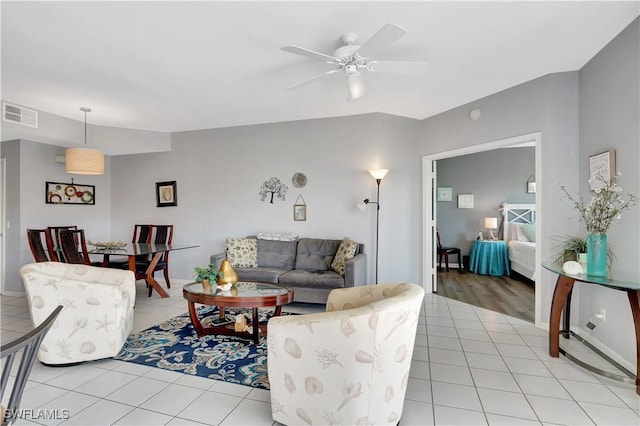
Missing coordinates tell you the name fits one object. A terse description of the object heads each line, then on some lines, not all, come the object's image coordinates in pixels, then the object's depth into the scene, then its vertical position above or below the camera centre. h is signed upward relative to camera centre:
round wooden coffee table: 2.83 -0.79
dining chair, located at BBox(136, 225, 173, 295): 4.72 -0.53
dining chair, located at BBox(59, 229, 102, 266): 3.91 -0.46
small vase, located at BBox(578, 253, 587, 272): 2.69 -0.41
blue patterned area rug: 2.47 -1.24
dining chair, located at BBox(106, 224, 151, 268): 5.43 -0.41
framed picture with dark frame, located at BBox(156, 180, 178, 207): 5.70 +0.30
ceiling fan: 2.24 +1.15
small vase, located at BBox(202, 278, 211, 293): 3.12 -0.71
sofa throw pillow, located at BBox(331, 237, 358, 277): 4.11 -0.56
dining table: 4.12 -0.53
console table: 2.20 -0.72
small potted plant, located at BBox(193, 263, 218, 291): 3.11 -0.63
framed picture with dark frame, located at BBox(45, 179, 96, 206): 5.15 +0.29
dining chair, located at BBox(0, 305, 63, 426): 1.19 -0.61
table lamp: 6.56 -0.25
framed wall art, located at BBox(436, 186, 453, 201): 7.11 +0.39
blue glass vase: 2.53 -0.34
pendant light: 4.29 +0.67
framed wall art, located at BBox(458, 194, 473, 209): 6.96 +0.23
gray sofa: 3.97 -0.78
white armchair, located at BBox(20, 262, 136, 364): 2.45 -0.81
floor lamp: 4.54 +0.22
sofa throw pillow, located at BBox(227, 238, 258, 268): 4.59 -0.60
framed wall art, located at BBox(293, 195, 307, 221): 5.00 +0.02
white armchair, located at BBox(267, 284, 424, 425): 1.58 -0.78
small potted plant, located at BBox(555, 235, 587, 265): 2.81 -0.34
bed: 5.28 -0.46
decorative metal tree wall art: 5.11 +0.35
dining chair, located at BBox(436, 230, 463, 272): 6.43 -0.82
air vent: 4.04 +1.24
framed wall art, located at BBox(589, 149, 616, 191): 2.76 +0.40
